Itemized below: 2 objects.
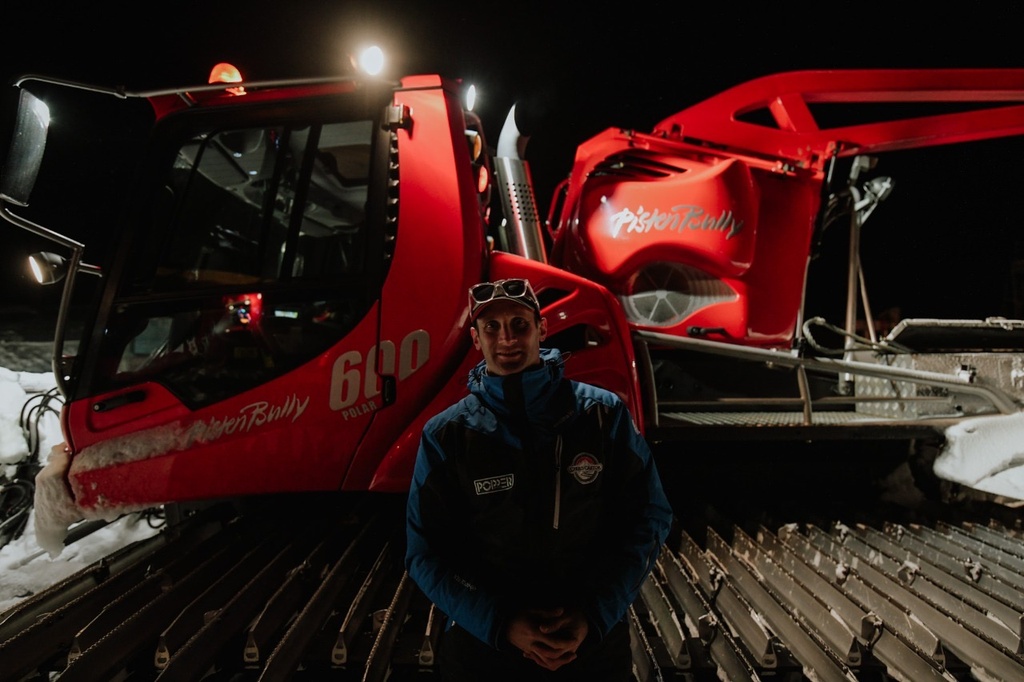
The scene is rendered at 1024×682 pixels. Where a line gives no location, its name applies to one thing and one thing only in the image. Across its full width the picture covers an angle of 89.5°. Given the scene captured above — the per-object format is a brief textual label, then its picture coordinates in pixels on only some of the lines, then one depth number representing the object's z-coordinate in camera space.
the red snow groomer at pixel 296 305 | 2.30
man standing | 1.30
